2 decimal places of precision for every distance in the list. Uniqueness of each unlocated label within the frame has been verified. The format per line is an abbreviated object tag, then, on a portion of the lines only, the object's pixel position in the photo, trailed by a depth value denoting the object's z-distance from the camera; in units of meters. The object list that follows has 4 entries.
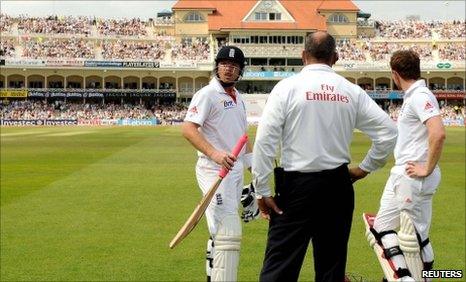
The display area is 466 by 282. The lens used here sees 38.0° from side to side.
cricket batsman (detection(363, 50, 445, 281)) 5.65
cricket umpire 4.70
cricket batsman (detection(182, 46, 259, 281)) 5.72
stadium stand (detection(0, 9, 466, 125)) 70.06
